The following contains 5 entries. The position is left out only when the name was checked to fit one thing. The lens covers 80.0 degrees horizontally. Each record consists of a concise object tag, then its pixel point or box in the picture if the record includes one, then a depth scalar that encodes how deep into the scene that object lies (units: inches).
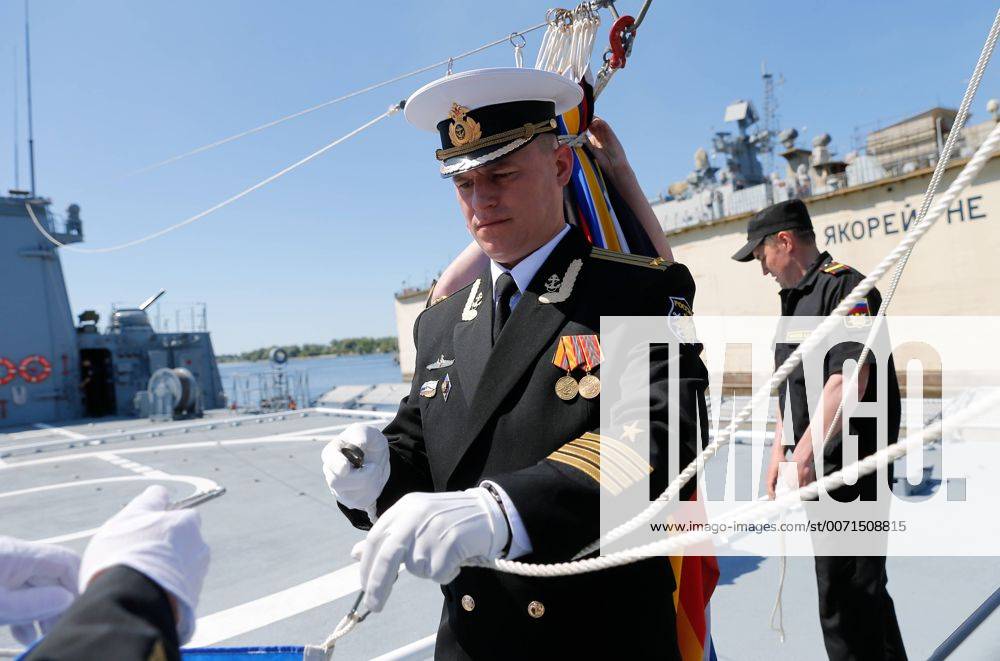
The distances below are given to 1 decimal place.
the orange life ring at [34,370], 572.4
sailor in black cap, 88.2
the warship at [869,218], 538.3
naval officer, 44.7
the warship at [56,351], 560.7
